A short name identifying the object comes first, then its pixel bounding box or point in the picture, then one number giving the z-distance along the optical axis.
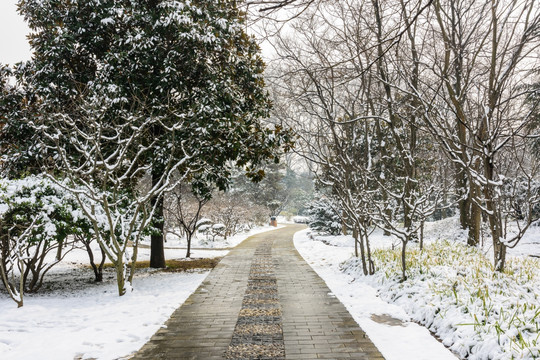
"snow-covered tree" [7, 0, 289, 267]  7.66
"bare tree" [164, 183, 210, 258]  20.48
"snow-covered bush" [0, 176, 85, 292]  6.06
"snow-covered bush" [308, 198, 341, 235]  20.17
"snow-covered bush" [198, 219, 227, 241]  20.02
